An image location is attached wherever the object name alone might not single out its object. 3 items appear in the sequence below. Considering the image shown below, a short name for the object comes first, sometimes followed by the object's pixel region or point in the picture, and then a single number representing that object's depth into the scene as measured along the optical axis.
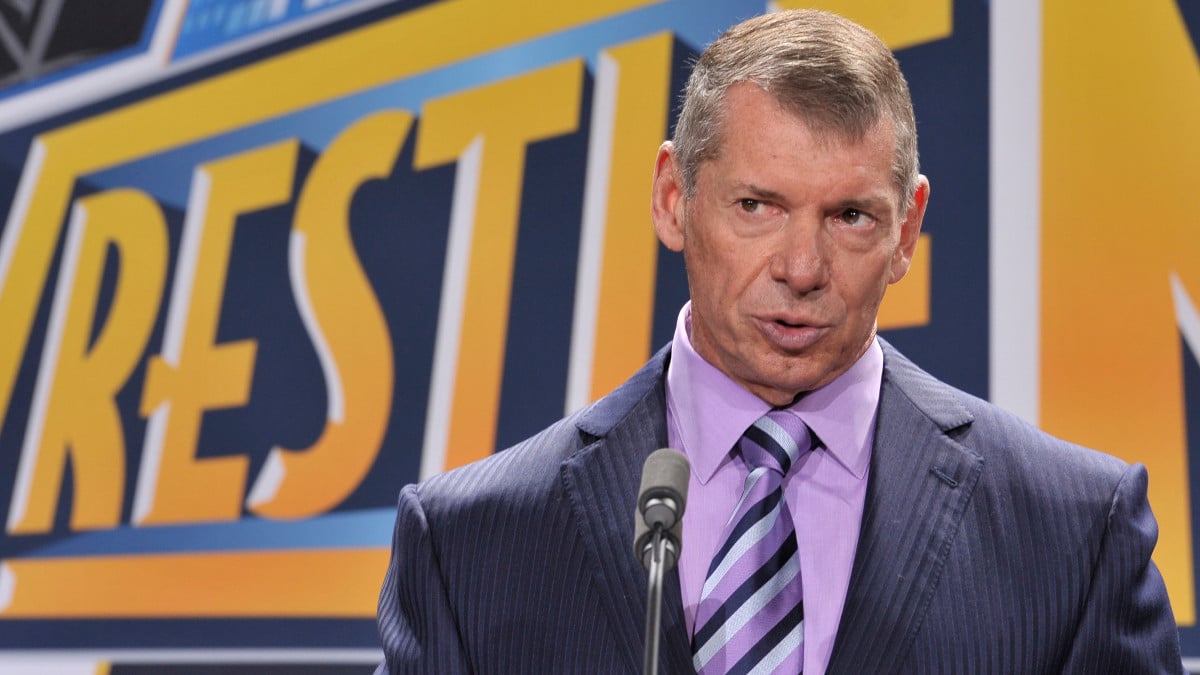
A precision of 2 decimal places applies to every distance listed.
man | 2.57
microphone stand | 2.37
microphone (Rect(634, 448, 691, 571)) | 2.40
